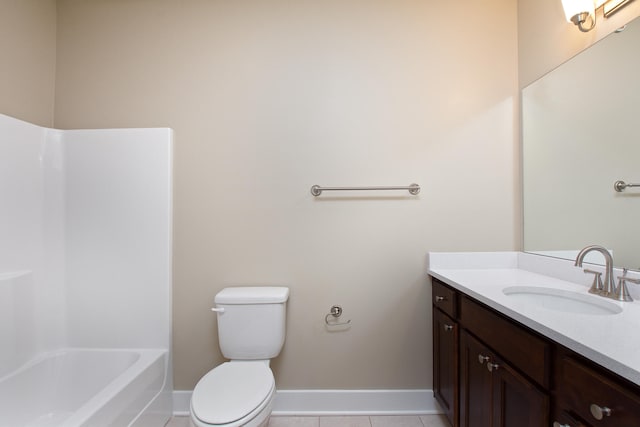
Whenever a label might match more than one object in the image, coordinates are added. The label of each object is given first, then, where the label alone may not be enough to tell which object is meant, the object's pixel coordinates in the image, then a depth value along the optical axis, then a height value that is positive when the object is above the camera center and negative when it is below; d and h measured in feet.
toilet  4.10 -2.29
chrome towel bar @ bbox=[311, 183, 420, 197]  5.48 +0.51
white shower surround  5.53 -0.47
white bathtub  4.21 -2.94
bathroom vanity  2.20 -1.35
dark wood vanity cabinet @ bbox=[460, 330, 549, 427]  2.88 -2.14
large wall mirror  3.68 +0.97
